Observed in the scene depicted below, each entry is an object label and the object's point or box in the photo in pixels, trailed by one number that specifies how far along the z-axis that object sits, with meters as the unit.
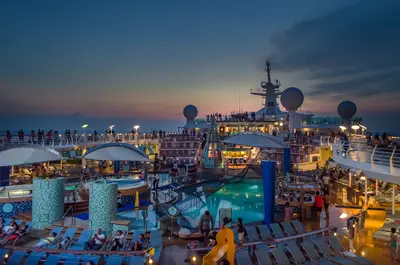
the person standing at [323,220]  9.43
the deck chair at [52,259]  6.48
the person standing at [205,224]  8.47
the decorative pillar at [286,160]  18.02
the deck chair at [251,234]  7.84
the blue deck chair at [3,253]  6.68
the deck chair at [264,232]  7.97
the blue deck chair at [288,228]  8.16
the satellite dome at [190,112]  46.90
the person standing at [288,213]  10.28
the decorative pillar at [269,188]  10.16
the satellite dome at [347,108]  37.81
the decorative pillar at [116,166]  18.22
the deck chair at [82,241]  7.39
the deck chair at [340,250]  7.16
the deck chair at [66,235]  7.54
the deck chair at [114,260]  6.45
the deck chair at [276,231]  8.08
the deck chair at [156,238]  7.25
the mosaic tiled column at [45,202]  9.73
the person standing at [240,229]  7.71
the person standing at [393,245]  7.57
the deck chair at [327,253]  7.00
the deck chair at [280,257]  6.73
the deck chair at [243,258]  6.65
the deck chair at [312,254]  6.99
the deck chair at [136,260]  6.37
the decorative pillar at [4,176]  13.47
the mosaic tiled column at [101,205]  9.20
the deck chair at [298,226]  8.39
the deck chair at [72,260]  6.50
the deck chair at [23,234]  7.89
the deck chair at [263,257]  6.70
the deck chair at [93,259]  6.47
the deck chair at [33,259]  6.52
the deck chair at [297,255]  6.94
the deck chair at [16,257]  6.57
